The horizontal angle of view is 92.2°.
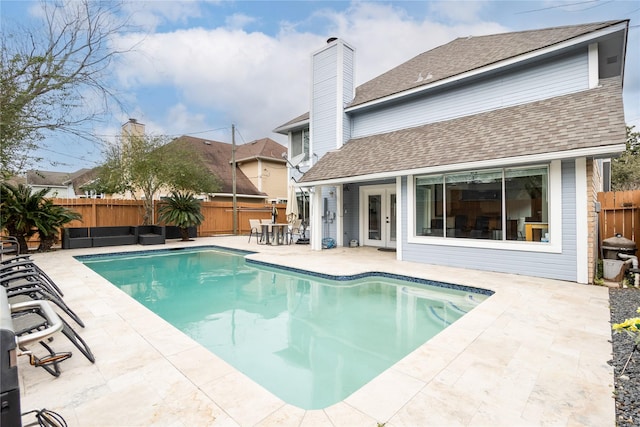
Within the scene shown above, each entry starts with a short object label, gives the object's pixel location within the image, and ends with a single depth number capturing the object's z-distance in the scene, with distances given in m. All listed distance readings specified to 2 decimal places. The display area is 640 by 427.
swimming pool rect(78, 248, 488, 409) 3.28
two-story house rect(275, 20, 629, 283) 6.12
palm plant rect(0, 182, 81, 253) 9.73
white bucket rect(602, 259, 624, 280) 5.75
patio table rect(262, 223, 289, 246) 12.69
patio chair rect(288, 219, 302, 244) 12.94
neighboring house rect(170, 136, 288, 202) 21.36
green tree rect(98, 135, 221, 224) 13.90
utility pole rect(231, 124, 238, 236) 17.30
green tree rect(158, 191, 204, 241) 13.76
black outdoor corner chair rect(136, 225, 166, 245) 12.70
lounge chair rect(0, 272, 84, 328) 3.16
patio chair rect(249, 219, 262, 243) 13.85
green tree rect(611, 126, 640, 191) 19.11
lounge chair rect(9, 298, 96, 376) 1.58
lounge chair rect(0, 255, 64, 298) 3.61
